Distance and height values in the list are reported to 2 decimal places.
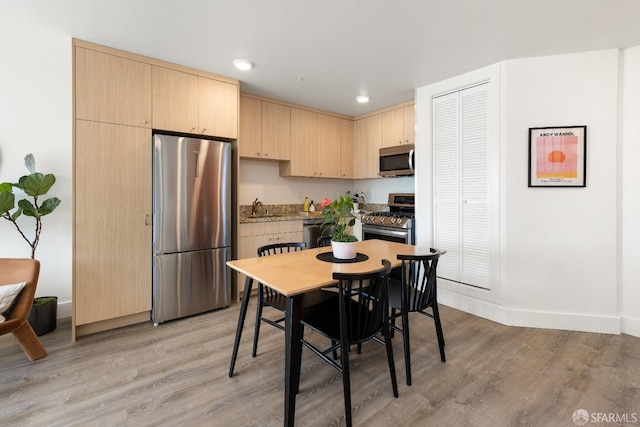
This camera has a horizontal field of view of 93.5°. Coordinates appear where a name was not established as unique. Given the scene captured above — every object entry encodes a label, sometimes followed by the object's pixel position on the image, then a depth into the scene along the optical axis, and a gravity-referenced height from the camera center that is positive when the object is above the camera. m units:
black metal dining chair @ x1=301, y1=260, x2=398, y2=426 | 1.57 -0.64
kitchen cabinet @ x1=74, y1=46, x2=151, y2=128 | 2.46 +1.05
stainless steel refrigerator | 2.79 -0.14
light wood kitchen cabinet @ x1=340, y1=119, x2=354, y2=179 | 4.73 +0.99
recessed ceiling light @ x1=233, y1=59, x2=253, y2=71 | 2.82 +1.41
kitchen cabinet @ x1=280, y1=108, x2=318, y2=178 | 4.23 +0.96
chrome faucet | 4.23 +0.07
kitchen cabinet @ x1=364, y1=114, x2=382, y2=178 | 4.42 +1.00
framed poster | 2.66 +0.50
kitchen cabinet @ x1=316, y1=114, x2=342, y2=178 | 4.48 +0.98
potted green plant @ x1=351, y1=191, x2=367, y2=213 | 5.07 +0.23
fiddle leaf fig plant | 2.44 +0.10
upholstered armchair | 2.13 -0.63
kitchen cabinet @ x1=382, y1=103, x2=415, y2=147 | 3.96 +1.18
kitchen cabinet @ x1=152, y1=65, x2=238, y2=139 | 2.82 +1.07
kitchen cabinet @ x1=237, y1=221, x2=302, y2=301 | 3.45 -0.29
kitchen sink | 4.18 -0.06
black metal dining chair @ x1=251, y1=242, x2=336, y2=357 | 2.05 -0.63
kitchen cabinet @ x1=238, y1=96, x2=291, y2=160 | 3.78 +1.07
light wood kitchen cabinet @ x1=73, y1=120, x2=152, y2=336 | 2.50 -0.12
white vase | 2.08 -0.27
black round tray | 2.07 -0.33
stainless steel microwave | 3.83 +0.69
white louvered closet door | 3.03 +0.29
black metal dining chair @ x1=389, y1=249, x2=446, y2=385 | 1.95 -0.61
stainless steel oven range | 3.69 -0.13
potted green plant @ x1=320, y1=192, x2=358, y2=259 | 2.01 -0.11
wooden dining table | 1.53 -0.36
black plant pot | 2.58 -0.92
